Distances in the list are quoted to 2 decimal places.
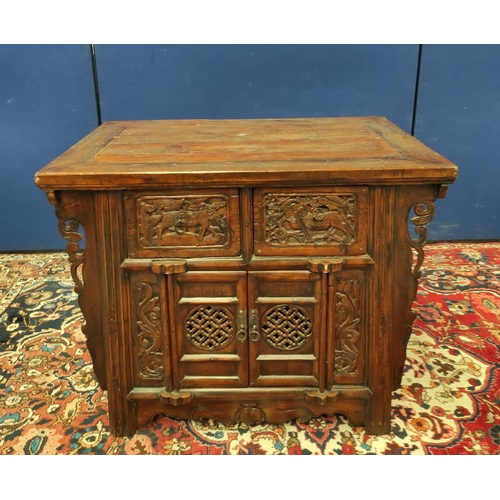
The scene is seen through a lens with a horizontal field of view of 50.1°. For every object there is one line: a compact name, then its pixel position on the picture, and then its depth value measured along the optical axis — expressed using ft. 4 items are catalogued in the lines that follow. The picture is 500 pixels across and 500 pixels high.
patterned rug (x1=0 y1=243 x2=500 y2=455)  5.86
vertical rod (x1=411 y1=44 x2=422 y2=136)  9.75
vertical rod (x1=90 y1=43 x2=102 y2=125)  9.57
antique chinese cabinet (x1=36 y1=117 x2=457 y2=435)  5.17
